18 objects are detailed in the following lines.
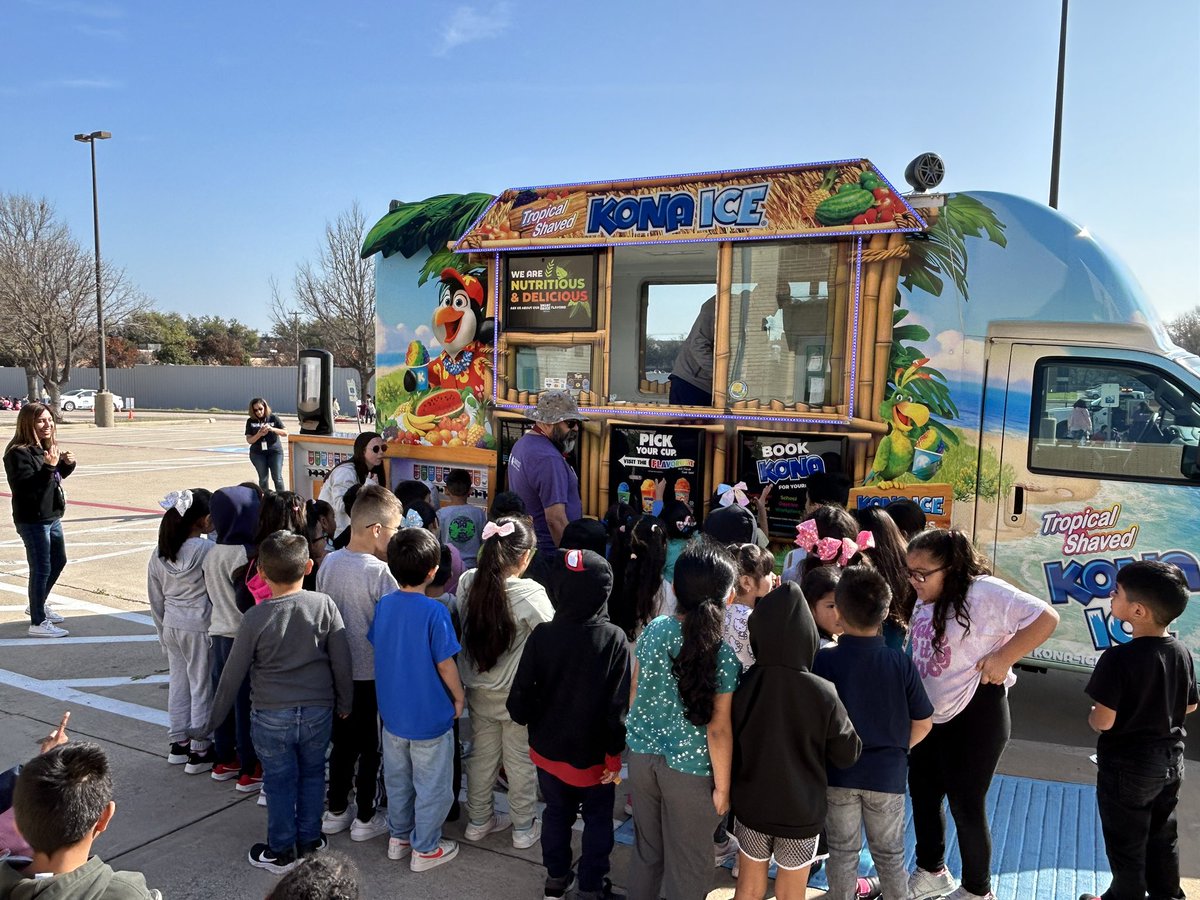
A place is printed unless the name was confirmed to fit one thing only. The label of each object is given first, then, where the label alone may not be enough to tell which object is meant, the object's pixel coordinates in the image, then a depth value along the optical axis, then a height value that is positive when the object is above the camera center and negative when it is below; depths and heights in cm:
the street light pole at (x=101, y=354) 3005 +52
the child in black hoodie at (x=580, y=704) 338 -126
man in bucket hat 554 -61
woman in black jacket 697 -108
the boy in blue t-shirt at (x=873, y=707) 310 -114
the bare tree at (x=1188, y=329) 5303 +427
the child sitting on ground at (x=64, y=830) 212 -116
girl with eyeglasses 335 -106
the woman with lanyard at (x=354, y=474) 602 -72
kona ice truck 506 +16
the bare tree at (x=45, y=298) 3366 +271
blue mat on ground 380 -213
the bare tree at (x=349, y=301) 2577 +231
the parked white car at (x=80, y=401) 4081 -159
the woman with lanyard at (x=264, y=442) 1227 -100
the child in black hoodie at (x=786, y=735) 292 -118
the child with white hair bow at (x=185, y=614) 462 -131
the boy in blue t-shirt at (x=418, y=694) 374 -138
